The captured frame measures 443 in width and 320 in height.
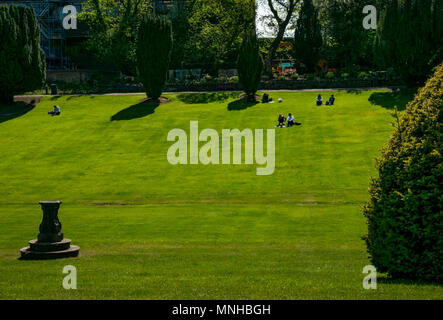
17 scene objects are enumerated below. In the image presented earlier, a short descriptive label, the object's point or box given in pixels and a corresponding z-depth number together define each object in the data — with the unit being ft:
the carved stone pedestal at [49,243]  54.90
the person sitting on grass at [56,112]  180.96
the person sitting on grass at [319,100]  176.65
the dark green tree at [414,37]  180.24
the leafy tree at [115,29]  237.86
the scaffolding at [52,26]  266.57
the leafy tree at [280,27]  231.61
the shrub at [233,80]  213.46
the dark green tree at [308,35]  227.40
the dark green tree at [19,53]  192.34
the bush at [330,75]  210.59
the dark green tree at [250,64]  188.65
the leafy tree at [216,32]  247.29
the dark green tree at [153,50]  191.52
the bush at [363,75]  205.81
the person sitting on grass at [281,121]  155.63
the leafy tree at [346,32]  231.91
